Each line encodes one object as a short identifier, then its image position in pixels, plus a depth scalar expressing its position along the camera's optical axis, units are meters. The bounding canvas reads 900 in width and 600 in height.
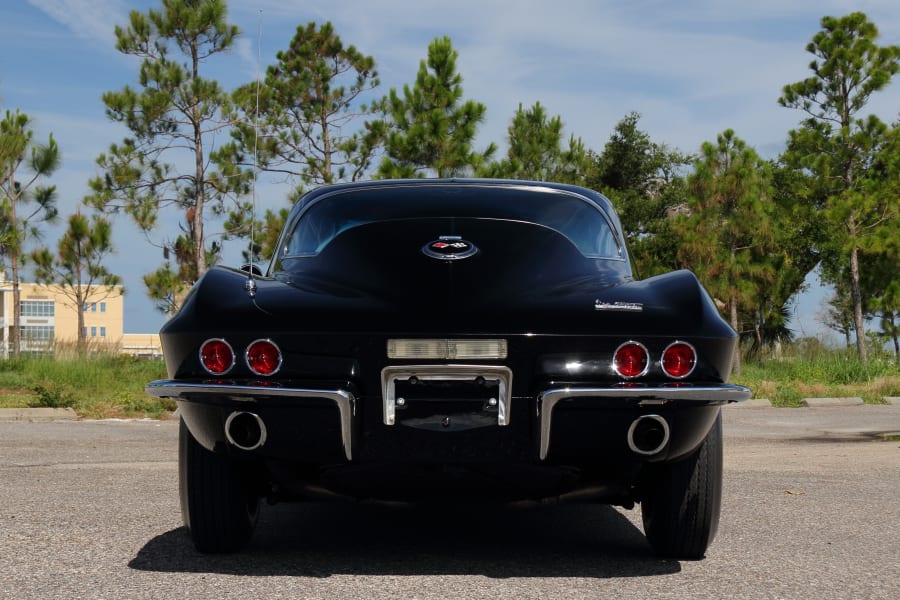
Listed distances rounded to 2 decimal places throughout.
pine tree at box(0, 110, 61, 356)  25.62
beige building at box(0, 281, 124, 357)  96.46
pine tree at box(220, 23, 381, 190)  33.50
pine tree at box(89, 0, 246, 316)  29.70
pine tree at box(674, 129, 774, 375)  28.28
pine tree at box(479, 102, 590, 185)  34.66
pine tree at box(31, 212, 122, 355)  40.94
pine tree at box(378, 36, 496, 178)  26.06
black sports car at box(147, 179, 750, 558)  3.49
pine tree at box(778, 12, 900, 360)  31.92
